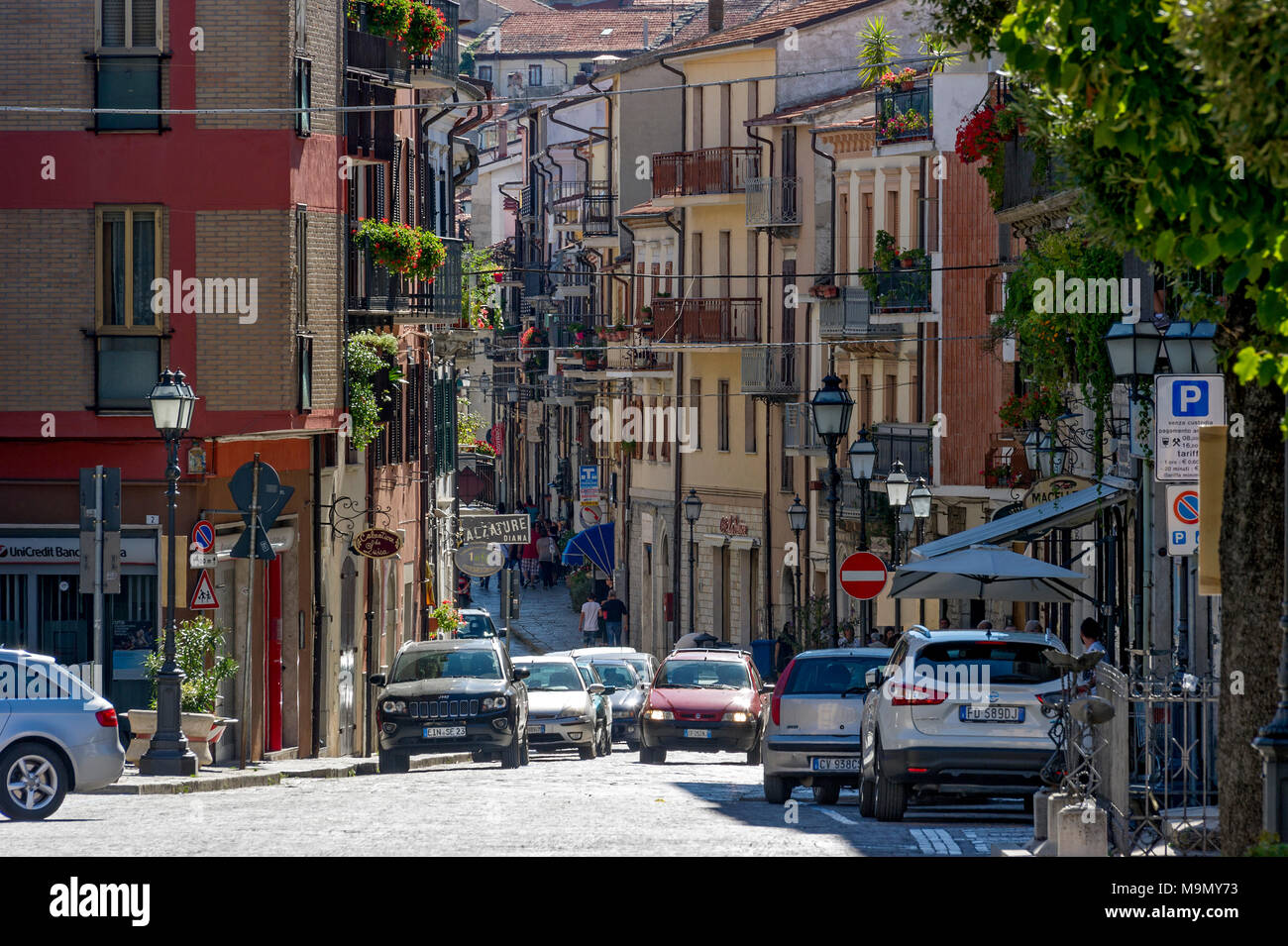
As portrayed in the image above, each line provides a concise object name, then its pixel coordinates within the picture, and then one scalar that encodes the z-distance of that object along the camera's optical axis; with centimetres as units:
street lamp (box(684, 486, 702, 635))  5612
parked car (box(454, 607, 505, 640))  4952
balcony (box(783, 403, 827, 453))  5200
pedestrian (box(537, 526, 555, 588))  8488
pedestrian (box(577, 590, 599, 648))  6078
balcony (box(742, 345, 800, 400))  5578
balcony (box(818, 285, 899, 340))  4791
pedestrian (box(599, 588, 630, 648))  6025
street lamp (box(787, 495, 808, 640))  4628
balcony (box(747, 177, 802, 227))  5631
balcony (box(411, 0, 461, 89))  4128
